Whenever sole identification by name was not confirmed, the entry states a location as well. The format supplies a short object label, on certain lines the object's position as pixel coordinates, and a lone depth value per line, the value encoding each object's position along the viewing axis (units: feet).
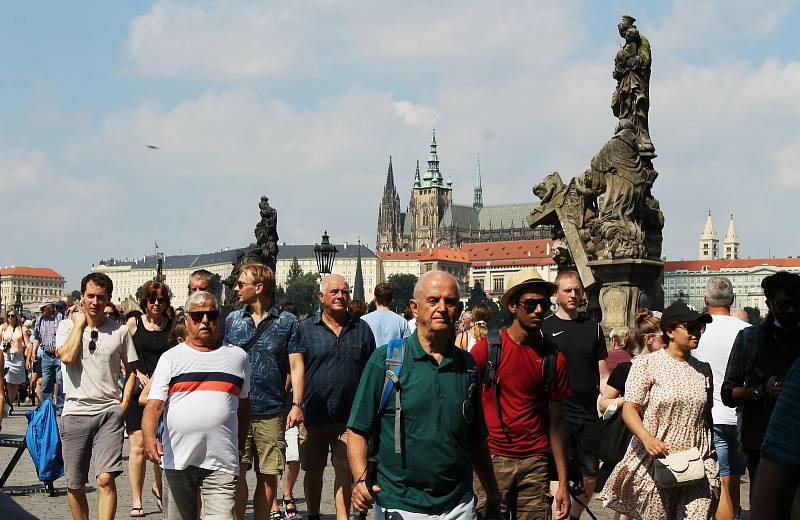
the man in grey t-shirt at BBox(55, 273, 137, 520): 23.65
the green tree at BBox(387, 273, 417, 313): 538.47
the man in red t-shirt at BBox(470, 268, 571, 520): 17.95
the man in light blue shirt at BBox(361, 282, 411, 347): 30.45
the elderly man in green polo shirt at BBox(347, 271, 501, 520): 14.38
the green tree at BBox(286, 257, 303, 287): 551.26
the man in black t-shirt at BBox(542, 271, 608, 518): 22.95
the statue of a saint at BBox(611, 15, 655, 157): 52.11
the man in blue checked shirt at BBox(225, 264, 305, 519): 24.84
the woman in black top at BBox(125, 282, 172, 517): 27.35
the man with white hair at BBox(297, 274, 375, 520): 25.04
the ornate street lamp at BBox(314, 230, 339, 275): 86.74
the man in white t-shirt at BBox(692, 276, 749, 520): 24.22
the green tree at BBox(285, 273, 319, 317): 525.75
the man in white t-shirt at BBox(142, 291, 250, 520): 19.17
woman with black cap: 19.31
